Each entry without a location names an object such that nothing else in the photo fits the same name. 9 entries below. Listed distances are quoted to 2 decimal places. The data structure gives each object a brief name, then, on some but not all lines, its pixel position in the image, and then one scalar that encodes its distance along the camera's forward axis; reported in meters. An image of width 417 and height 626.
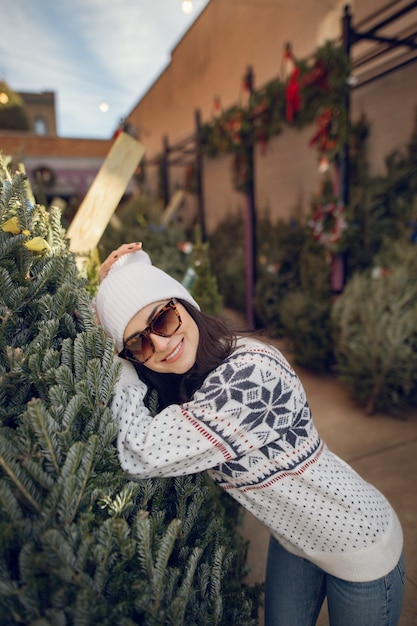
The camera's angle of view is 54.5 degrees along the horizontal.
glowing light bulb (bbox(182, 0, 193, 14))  5.33
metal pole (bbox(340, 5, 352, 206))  4.13
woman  0.98
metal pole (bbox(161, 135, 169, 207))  10.86
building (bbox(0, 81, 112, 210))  13.70
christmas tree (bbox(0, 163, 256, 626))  0.70
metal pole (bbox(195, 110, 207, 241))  7.98
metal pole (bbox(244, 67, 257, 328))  6.25
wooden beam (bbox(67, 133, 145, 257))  1.77
